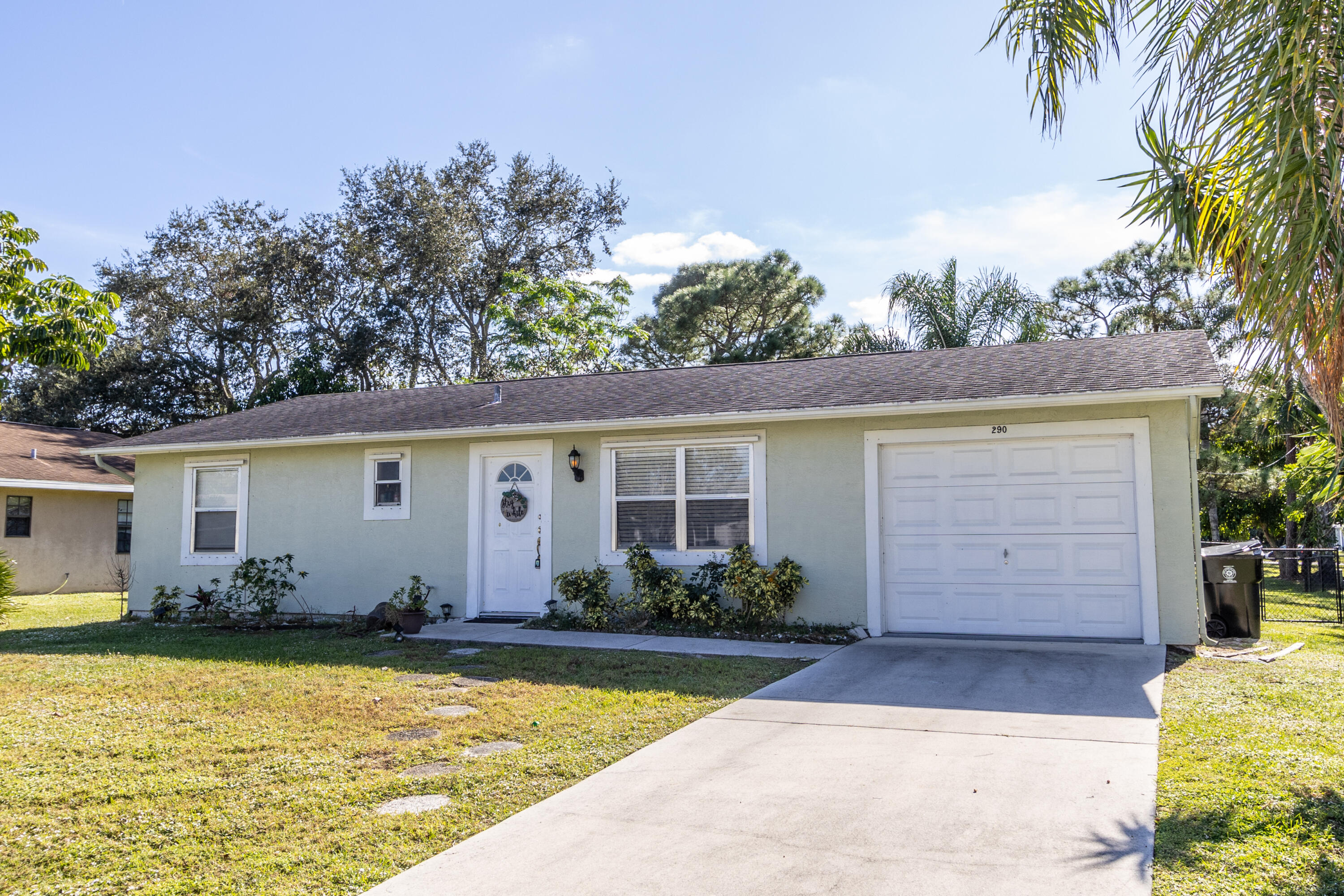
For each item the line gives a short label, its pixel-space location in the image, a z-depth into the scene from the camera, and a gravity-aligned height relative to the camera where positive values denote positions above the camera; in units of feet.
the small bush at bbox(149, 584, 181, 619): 40.41 -3.68
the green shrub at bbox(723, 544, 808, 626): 31.32 -2.21
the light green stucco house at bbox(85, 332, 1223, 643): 28.84 +1.54
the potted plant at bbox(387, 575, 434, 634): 34.01 -3.33
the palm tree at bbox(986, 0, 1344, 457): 12.85 +6.06
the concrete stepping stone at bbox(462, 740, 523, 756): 16.94 -4.44
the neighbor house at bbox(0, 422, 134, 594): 56.65 +0.76
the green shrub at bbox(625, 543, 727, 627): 32.50 -2.51
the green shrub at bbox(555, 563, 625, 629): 34.27 -2.76
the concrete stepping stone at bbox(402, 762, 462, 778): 15.57 -4.47
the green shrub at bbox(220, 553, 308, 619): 38.55 -2.78
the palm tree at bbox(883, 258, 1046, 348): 64.95 +16.44
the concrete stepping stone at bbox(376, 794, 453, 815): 13.65 -4.50
